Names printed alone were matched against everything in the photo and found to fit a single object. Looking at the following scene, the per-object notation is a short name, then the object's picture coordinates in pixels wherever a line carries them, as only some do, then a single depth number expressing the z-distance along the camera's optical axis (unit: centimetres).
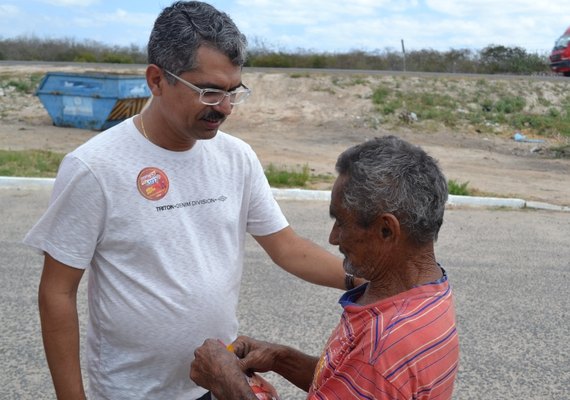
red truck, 2095
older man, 167
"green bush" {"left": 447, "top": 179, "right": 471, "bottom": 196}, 968
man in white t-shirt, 203
